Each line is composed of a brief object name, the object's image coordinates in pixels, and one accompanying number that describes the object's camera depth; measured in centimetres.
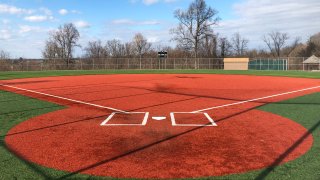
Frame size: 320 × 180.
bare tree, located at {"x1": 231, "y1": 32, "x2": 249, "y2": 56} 7992
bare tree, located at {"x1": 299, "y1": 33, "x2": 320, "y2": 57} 6698
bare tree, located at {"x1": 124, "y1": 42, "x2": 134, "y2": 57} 7365
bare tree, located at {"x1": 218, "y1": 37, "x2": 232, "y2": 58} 6708
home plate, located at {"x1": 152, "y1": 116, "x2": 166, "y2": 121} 800
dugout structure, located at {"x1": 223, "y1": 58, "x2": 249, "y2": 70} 4843
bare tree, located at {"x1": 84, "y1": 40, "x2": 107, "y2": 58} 7544
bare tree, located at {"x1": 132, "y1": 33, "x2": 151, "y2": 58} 7253
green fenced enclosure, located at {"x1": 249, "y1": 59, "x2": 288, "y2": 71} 4683
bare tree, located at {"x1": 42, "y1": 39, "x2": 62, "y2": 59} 7069
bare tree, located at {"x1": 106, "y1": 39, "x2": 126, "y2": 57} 7478
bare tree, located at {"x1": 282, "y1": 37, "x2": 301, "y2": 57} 8272
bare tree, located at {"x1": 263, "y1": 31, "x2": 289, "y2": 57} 8527
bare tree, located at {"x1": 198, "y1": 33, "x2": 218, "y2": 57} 6083
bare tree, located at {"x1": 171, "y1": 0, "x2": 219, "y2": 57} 5904
